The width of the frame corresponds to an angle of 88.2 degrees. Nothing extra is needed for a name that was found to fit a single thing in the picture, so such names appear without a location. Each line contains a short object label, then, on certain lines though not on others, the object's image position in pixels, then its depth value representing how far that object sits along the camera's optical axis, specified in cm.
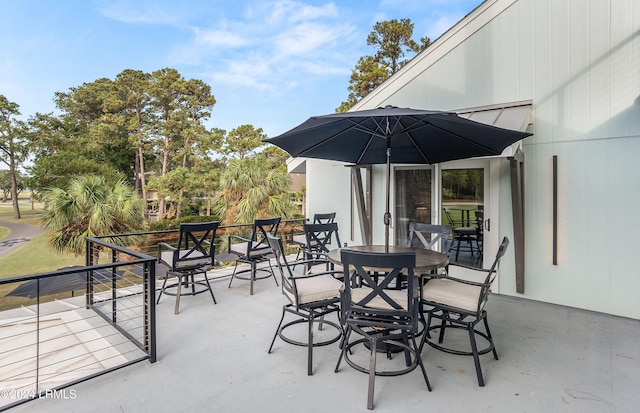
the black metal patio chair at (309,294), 283
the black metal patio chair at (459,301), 265
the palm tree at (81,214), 802
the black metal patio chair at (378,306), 228
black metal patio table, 281
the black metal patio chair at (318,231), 466
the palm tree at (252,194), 1087
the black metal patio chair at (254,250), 493
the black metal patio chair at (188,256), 418
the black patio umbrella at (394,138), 287
